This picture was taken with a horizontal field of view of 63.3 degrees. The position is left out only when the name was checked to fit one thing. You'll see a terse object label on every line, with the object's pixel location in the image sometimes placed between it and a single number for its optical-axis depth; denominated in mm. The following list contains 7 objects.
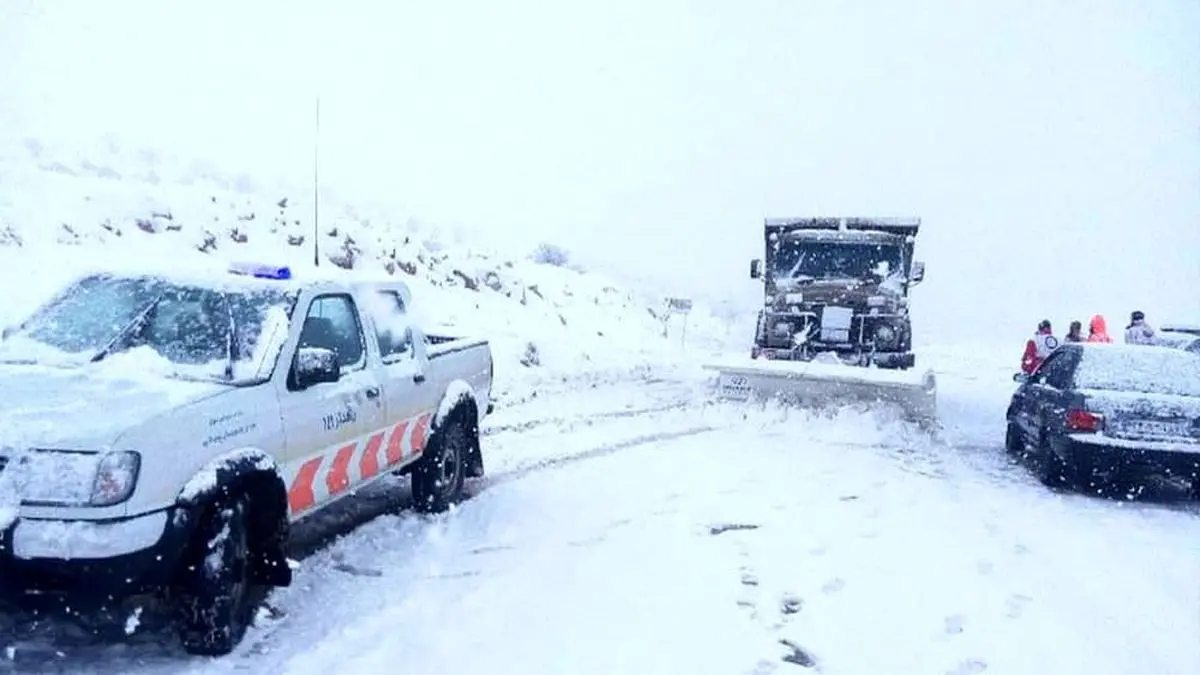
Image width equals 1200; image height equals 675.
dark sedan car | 8719
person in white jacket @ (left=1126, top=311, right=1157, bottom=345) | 15352
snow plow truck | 14141
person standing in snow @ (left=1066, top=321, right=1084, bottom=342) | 16047
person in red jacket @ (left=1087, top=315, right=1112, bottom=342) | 16844
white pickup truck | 3996
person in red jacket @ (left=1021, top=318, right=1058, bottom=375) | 15461
